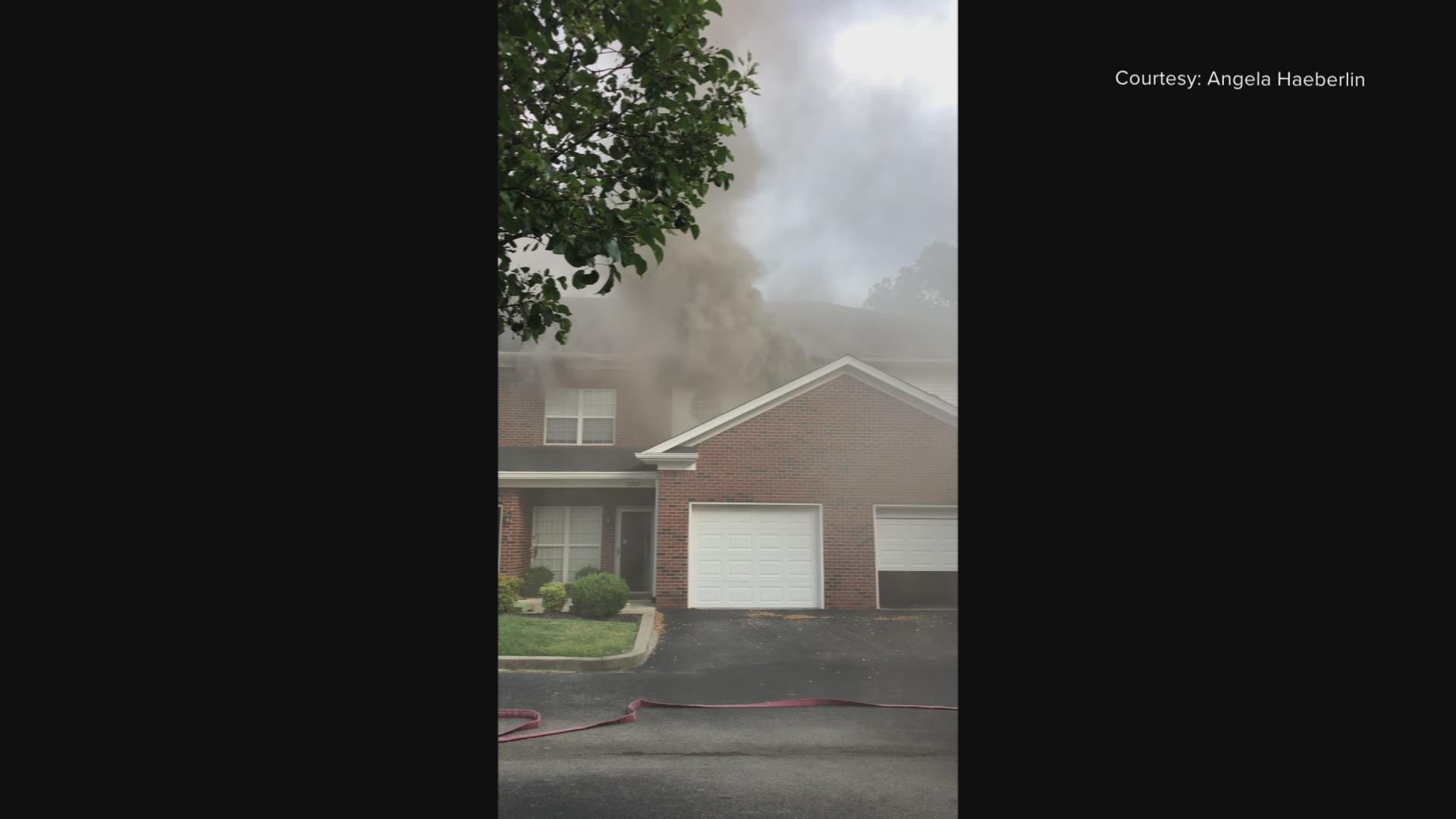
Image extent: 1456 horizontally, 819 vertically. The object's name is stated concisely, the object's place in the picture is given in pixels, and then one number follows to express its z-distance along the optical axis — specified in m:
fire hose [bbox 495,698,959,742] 5.18
